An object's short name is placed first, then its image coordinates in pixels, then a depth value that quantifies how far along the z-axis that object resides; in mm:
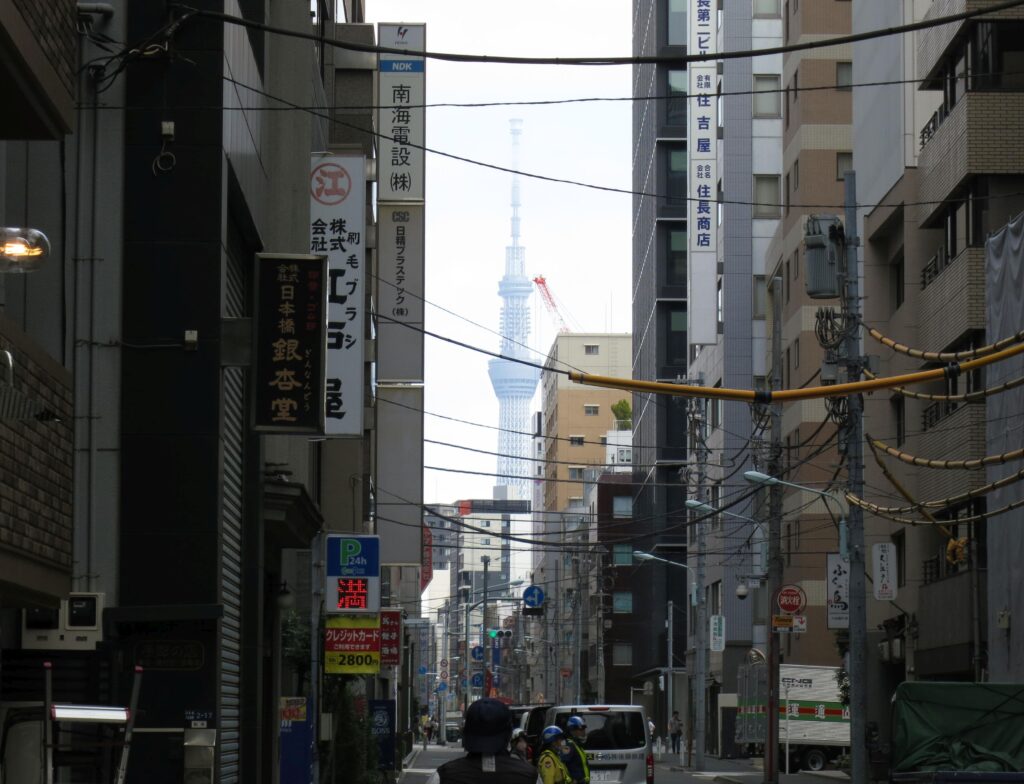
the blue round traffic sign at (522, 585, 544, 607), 90125
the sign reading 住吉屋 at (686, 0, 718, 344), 81062
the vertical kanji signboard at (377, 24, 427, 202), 38188
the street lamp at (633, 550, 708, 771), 53250
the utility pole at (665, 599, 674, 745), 84188
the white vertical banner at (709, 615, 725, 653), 73500
